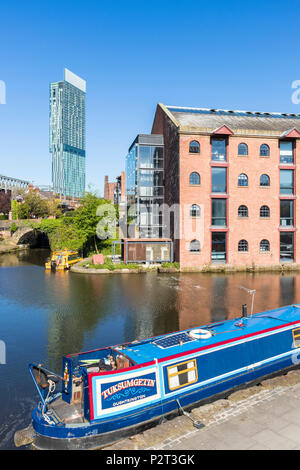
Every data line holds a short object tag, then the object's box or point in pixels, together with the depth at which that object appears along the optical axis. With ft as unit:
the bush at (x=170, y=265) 104.53
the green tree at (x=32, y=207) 209.15
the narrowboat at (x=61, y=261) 109.40
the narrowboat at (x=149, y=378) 24.34
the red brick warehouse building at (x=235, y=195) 105.91
